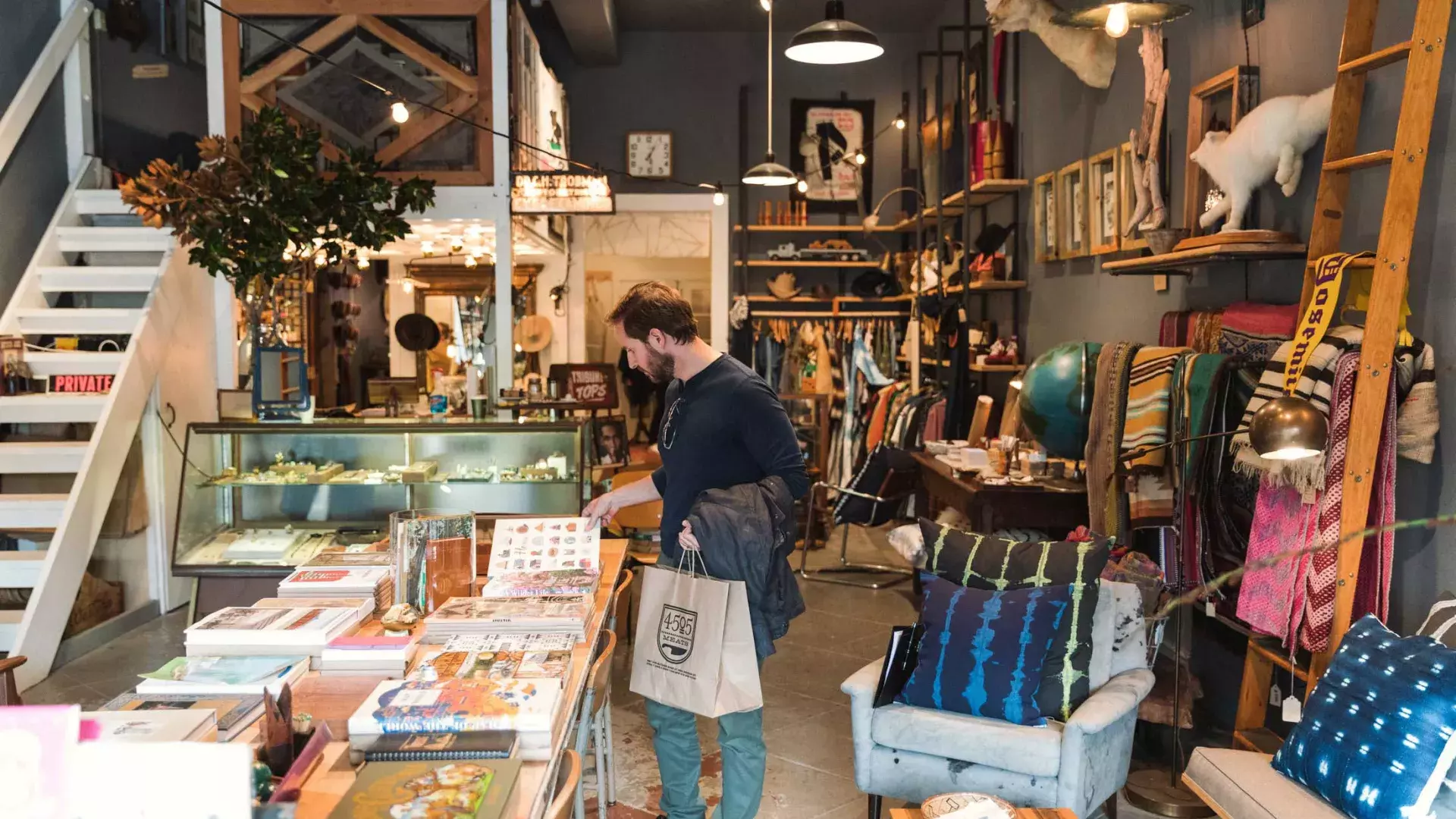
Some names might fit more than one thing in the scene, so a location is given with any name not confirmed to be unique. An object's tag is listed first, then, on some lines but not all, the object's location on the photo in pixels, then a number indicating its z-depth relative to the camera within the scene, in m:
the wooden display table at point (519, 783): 1.65
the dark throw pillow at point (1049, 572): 3.04
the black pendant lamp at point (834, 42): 4.55
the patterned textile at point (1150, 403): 3.91
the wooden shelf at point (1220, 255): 3.57
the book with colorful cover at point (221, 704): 1.86
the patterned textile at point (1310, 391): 2.95
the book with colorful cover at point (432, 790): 1.57
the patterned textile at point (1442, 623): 2.57
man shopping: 2.85
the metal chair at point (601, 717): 2.44
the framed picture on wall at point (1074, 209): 5.66
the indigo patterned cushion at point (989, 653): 3.01
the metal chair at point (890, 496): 6.39
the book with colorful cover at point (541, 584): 2.73
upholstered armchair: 2.87
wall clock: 9.52
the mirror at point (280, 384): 5.40
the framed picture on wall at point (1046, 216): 6.18
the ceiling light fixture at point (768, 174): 6.89
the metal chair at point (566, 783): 1.71
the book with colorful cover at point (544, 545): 2.93
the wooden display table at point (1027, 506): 4.81
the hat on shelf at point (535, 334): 11.00
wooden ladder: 2.69
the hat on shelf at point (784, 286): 9.50
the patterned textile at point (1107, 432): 4.20
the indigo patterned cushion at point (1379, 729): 2.23
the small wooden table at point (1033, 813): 2.46
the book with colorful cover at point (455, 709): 1.83
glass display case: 5.26
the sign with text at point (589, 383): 5.97
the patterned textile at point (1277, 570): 3.08
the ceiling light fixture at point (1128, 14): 3.47
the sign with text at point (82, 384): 5.91
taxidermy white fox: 3.53
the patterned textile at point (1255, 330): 3.64
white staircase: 4.91
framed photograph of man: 6.14
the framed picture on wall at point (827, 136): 9.59
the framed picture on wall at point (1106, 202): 5.16
